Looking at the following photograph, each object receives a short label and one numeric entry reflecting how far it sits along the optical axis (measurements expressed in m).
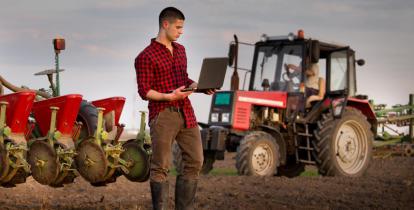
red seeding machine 11.00
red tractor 18.86
